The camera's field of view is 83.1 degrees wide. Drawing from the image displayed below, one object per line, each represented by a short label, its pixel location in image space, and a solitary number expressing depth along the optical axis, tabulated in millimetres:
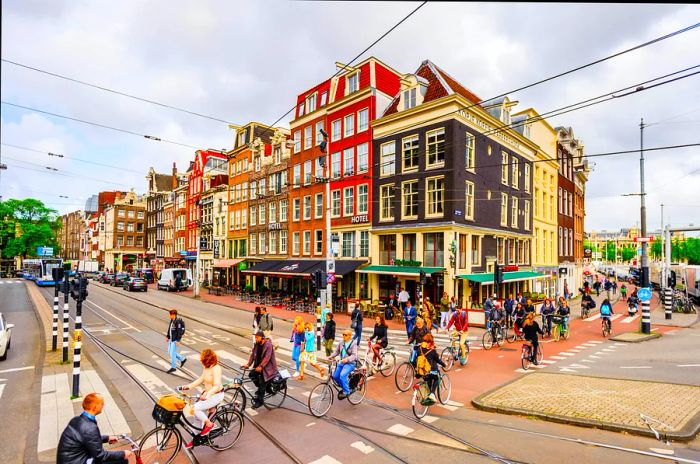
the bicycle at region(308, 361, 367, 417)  8656
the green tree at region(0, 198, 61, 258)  64750
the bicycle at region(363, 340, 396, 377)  12281
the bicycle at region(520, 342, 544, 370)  13008
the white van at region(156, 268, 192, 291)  43656
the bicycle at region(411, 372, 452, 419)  8625
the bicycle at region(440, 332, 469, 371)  13180
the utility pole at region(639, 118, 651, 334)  18969
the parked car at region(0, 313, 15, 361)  13695
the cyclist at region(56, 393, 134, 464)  4961
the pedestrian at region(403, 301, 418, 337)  16641
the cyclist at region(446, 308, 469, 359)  13500
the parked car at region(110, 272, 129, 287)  49875
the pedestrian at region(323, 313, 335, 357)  13661
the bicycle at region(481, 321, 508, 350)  16467
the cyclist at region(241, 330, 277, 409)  8883
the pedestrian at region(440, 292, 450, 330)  19491
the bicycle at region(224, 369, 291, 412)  8586
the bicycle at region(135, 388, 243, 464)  6426
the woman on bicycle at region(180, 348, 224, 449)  6816
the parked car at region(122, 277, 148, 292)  42188
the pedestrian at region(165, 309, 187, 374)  12180
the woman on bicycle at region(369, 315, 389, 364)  12289
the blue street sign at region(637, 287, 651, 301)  18281
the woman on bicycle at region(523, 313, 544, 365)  13094
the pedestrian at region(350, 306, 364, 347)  13602
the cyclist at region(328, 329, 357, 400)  9125
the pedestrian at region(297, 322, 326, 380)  11688
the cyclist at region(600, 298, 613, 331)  19125
